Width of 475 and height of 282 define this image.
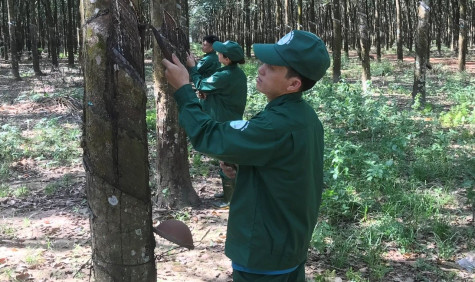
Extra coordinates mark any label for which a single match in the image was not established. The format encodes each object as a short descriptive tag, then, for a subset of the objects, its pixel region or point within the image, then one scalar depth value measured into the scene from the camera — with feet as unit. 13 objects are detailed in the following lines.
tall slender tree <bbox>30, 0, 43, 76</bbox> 57.26
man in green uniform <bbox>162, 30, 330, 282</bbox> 6.02
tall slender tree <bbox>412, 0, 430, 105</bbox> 34.30
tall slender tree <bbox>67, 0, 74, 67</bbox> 68.28
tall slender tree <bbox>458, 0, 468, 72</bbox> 50.60
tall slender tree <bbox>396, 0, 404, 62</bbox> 71.90
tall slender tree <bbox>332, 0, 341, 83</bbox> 50.21
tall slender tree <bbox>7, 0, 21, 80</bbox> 51.35
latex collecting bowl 7.45
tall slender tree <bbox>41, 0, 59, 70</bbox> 61.74
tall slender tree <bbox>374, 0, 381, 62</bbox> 77.25
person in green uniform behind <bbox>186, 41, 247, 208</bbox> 15.70
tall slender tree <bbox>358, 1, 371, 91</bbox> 43.16
